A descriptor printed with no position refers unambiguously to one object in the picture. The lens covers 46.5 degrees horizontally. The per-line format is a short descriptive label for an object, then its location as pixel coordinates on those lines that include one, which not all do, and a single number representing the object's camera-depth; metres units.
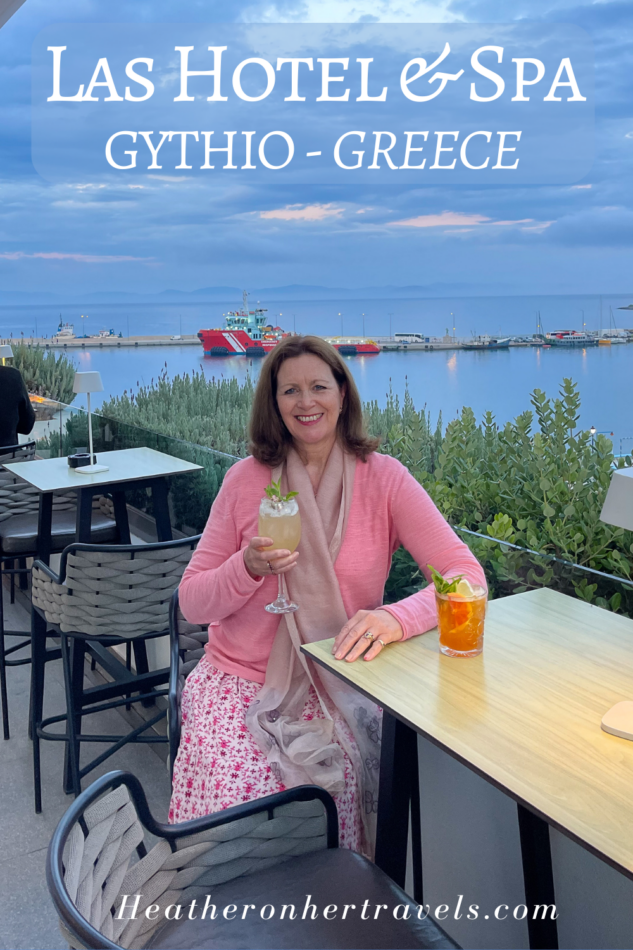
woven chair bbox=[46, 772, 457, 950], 0.84
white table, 2.68
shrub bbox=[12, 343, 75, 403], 6.80
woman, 1.40
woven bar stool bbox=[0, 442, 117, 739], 2.82
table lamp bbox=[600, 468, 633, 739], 0.98
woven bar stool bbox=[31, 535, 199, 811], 1.93
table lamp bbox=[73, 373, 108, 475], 2.96
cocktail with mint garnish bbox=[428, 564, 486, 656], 1.22
